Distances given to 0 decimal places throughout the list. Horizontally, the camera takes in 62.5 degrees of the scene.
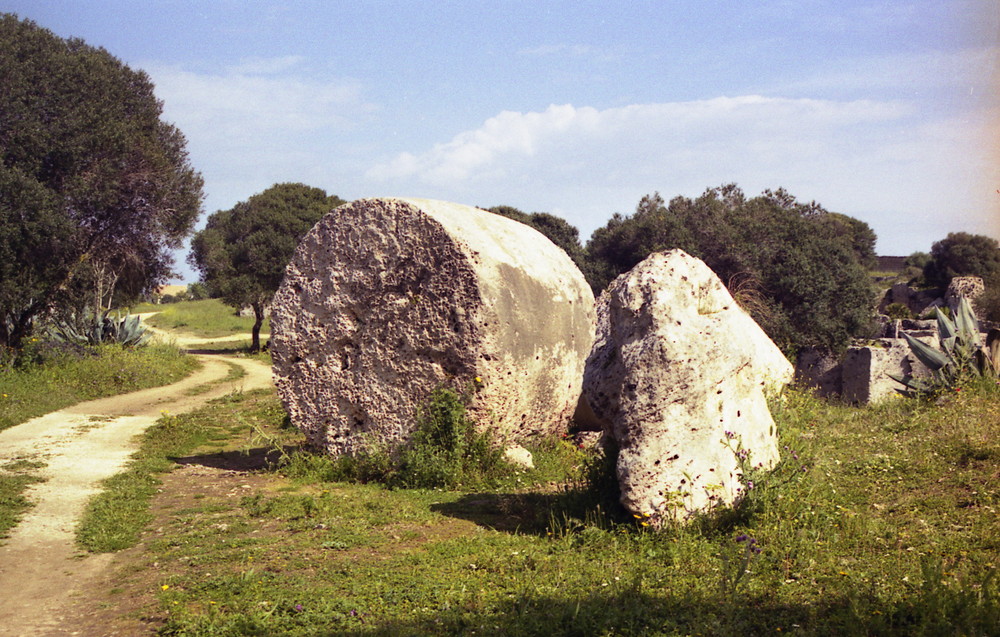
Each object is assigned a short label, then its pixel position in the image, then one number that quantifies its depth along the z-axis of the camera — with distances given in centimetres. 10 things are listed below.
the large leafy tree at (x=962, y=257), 4141
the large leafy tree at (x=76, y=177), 1692
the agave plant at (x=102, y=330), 1917
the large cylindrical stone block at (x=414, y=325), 888
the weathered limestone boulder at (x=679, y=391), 591
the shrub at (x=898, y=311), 3816
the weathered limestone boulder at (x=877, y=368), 1553
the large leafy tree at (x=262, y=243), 2888
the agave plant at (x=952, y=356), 1065
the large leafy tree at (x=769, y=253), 2636
